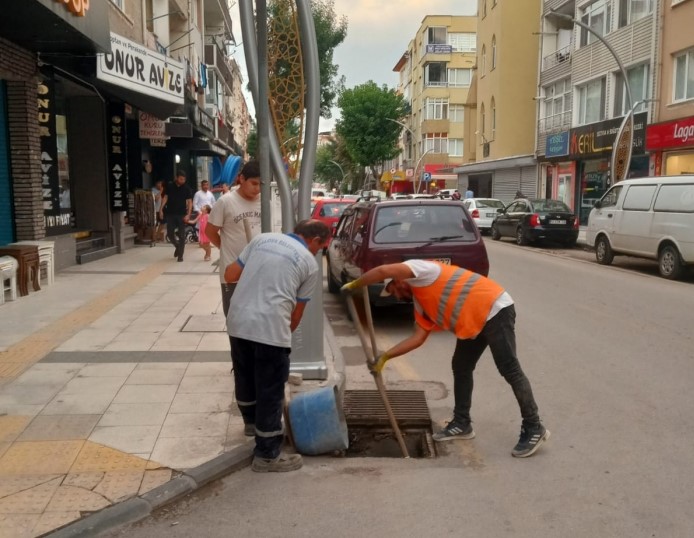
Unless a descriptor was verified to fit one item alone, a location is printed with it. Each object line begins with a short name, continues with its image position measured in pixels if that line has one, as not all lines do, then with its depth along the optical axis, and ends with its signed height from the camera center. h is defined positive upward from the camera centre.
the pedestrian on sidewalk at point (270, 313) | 4.24 -0.74
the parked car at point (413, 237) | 8.77 -0.58
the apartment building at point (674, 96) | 21.08 +3.06
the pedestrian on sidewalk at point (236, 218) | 6.17 -0.23
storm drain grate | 5.15 -1.83
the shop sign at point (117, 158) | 16.44 +0.82
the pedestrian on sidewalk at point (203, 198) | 17.17 -0.14
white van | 13.23 -0.61
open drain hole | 5.09 -1.90
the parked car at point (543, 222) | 21.20 -0.93
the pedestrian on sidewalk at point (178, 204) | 14.41 -0.24
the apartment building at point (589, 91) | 23.98 +4.10
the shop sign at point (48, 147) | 12.12 +0.81
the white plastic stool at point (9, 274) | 9.41 -1.11
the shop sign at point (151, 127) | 18.72 +1.76
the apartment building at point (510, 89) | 37.81 +5.72
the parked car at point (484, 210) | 26.81 -0.69
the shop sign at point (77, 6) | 9.20 +2.50
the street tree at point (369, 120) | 59.22 +6.20
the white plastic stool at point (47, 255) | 10.89 -0.98
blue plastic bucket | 4.73 -1.57
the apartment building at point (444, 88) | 57.72 +8.68
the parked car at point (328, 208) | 16.97 -0.39
